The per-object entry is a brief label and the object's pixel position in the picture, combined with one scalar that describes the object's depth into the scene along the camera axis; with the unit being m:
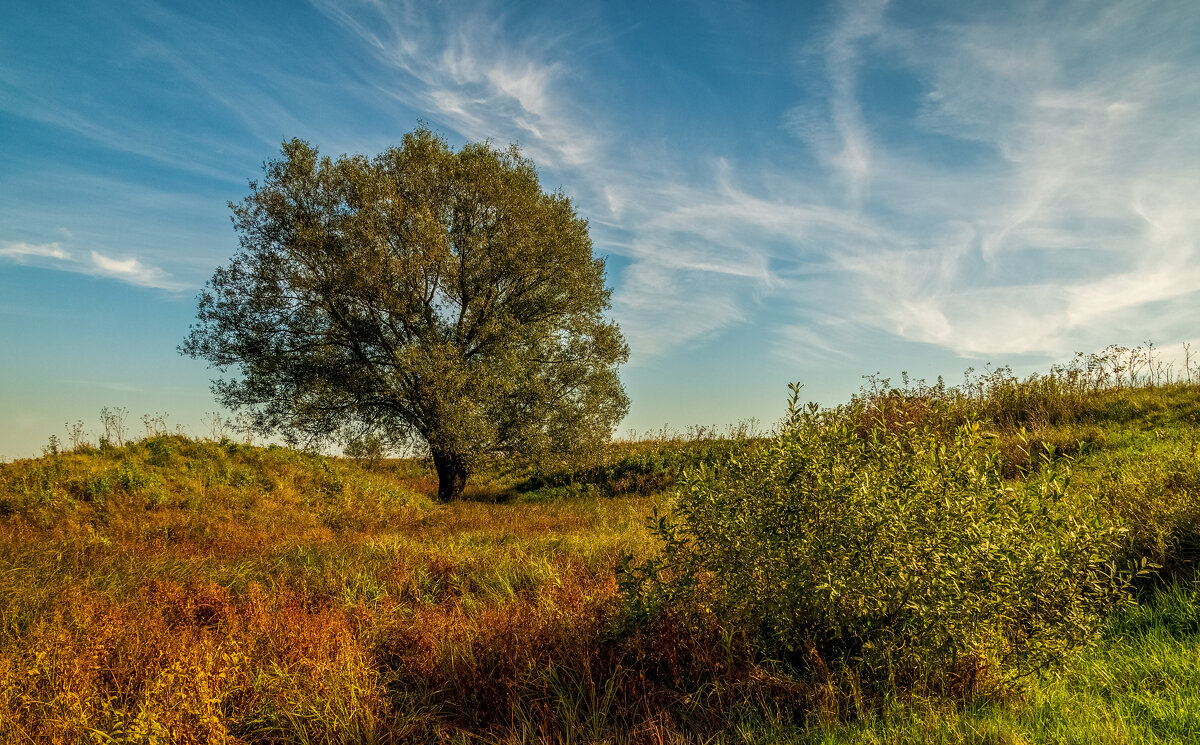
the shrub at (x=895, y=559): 4.38
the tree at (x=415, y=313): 19.80
